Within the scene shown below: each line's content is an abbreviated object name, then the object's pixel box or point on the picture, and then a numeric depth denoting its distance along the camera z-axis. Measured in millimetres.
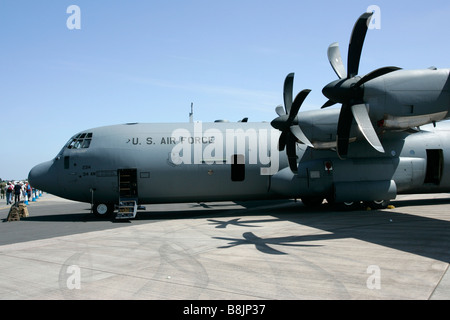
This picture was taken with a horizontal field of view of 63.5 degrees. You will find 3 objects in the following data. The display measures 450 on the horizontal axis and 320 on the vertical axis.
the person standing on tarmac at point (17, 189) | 29528
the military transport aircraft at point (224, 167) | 18016
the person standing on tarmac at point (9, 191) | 33750
